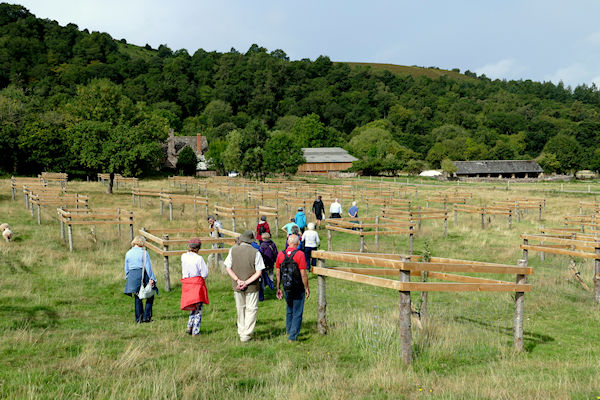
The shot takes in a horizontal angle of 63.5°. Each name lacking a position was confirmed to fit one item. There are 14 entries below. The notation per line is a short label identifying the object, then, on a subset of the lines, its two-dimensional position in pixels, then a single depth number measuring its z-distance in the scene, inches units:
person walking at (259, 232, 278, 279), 425.4
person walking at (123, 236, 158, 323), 337.1
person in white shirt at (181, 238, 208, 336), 303.1
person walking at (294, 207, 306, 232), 612.4
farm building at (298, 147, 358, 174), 4062.5
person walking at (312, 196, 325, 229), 809.9
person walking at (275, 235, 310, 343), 293.4
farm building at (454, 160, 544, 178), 3946.9
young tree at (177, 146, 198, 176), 3264.3
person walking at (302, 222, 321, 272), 515.5
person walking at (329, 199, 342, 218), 782.5
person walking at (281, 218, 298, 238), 505.0
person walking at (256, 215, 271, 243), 502.6
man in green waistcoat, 294.4
